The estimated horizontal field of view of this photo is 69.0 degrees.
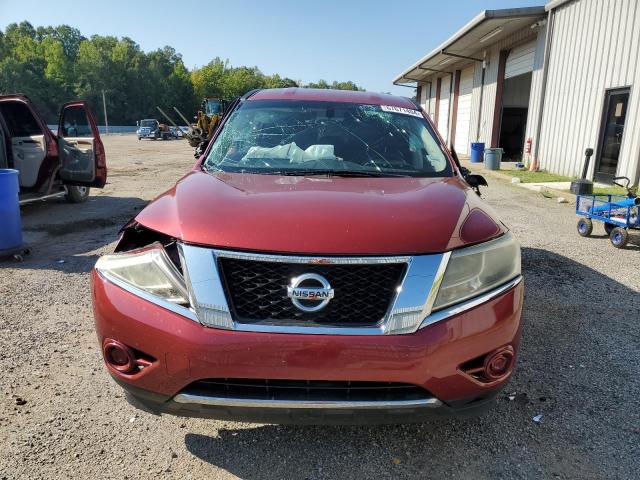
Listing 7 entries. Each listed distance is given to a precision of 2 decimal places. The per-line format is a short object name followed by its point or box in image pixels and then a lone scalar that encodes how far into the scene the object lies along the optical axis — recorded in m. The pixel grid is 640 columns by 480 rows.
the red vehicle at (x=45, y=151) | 8.20
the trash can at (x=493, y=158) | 16.05
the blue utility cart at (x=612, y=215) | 6.15
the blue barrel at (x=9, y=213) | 5.54
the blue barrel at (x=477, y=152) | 18.58
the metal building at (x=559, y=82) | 11.02
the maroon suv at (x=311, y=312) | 1.85
